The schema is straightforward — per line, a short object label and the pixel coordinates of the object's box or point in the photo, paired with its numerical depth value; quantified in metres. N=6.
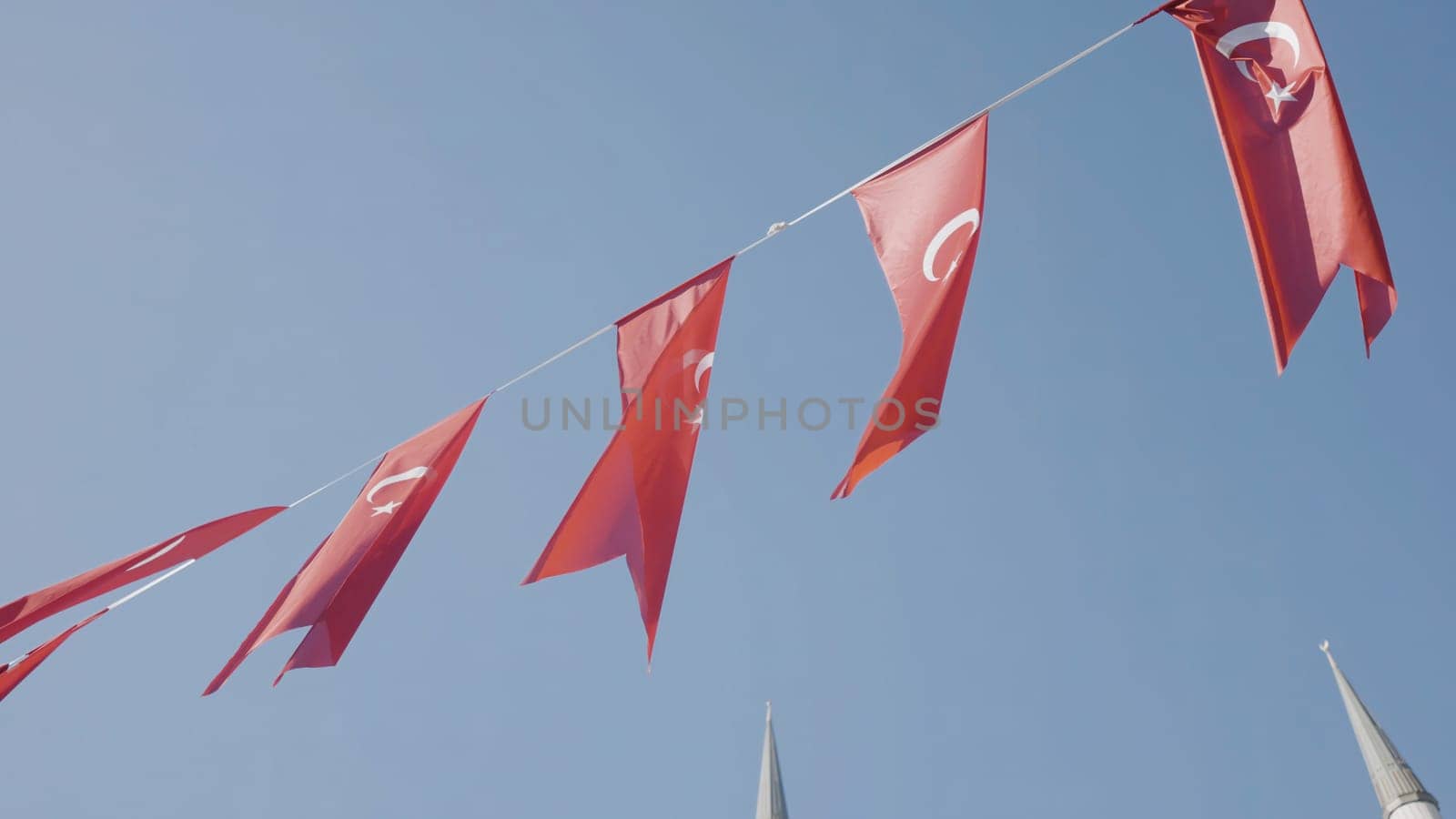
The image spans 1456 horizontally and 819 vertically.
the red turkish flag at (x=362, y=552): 10.99
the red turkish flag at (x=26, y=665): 12.30
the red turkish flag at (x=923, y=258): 8.76
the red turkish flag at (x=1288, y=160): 8.56
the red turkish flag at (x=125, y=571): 12.27
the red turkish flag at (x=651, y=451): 9.98
